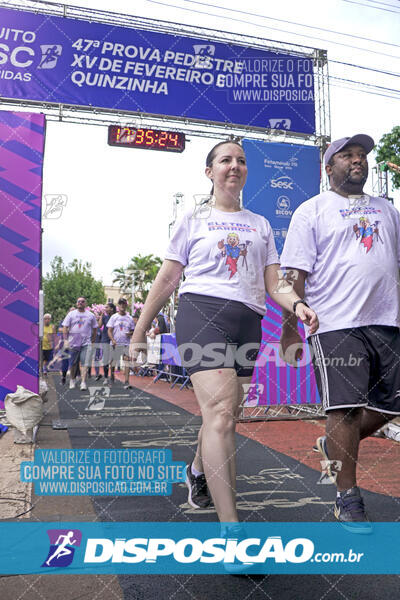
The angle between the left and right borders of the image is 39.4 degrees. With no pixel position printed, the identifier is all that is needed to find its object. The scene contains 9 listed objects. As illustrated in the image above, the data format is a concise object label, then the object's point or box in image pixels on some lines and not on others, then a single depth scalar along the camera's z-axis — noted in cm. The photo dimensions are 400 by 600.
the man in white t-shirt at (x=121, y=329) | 1200
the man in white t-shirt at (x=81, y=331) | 1129
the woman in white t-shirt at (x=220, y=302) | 245
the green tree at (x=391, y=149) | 1548
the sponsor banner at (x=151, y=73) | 775
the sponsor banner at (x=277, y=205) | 746
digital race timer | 845
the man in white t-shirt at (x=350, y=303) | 263
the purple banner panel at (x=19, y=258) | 682
